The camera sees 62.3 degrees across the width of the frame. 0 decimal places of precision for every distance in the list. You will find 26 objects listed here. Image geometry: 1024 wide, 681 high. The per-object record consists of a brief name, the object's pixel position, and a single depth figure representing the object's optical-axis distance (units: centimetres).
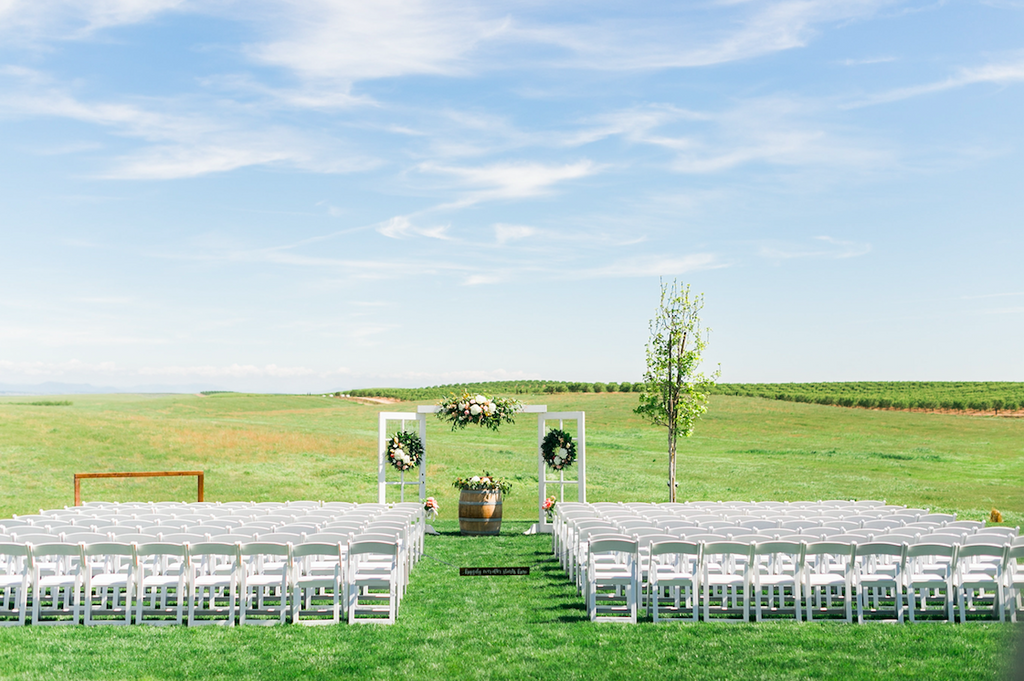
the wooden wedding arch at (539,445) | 2025
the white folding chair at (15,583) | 1027
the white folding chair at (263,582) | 1034
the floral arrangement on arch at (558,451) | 2069
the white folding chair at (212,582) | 1027
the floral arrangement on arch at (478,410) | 2061
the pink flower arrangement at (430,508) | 1931
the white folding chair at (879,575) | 1036
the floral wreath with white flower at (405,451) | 2058
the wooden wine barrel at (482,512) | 1998
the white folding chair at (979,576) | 1028
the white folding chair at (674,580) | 1047
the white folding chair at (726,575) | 1035
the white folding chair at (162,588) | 1033
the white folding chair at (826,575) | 1039
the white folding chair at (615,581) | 1047
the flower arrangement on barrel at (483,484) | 1992
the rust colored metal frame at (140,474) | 2070
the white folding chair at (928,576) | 1029
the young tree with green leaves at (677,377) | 2303
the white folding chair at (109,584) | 1030
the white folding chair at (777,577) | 1034
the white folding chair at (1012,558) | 967
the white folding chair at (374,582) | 1055
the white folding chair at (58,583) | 1027
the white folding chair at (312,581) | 1040
